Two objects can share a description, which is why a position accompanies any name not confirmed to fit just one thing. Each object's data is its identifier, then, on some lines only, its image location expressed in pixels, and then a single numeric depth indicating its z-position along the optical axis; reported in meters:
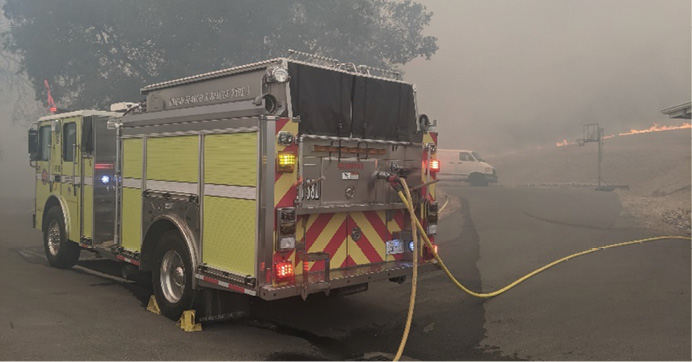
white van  34.09
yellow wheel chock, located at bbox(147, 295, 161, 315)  6.82
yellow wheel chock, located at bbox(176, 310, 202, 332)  6.10
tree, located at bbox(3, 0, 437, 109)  19.20
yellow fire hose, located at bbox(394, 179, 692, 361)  5.48
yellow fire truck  5.39
